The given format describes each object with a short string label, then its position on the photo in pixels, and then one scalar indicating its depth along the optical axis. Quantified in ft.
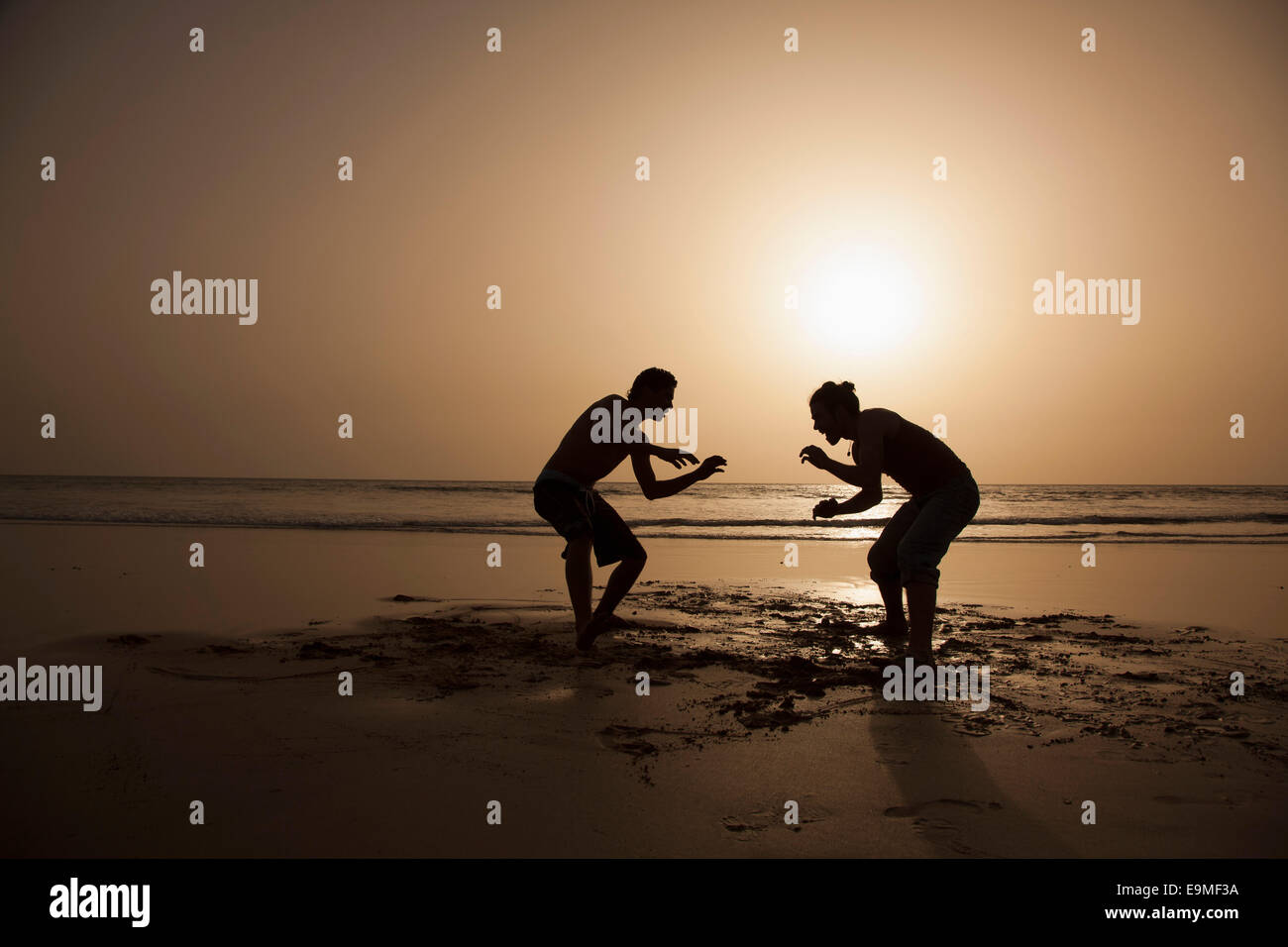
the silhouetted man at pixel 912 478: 15.17
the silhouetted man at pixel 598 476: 17.13
